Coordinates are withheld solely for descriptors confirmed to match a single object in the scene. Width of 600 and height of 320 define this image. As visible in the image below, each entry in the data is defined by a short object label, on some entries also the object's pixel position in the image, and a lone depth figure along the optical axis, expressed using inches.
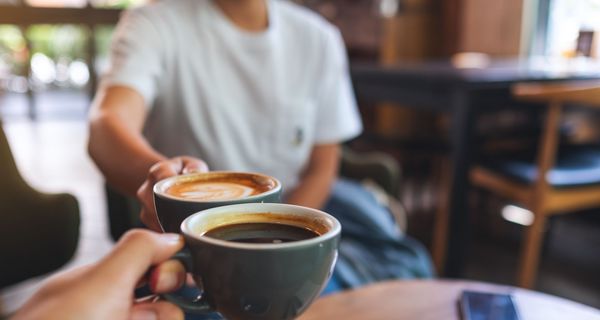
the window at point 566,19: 148.6
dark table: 77.5
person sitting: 43.0
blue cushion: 75.4
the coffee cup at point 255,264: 14.2
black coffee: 16.0
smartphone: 27.7
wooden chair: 69.6
